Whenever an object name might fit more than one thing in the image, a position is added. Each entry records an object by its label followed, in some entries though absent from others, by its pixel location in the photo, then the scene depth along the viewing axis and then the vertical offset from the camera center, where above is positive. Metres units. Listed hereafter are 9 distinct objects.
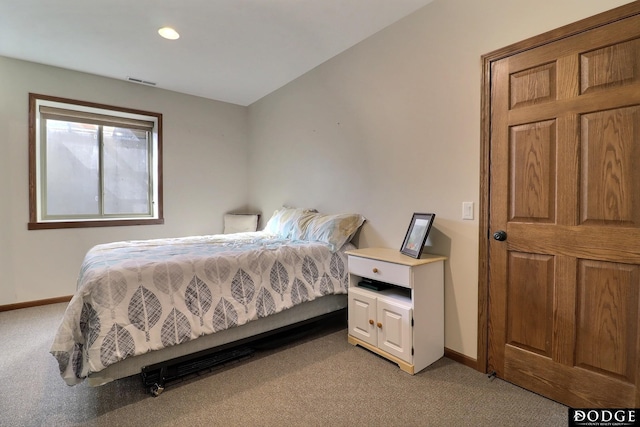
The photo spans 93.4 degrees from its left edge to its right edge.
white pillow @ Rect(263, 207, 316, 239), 3.32 -0.16
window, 3.44 +0.54
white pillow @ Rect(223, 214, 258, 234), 4.41 -0.23
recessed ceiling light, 2.64 +1.56
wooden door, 1.49 -0.06
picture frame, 2.17 -0.20
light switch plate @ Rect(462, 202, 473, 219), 2.08 -0.02
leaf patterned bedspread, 1.66 -0.57
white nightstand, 2.04 -0.74
